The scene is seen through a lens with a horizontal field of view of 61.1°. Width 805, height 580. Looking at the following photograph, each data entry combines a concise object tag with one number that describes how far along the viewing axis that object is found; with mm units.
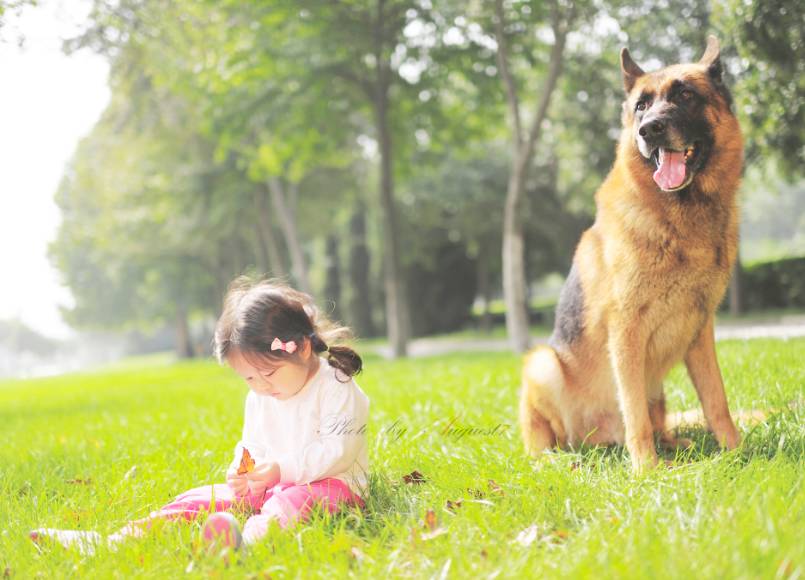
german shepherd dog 3074
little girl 2891
